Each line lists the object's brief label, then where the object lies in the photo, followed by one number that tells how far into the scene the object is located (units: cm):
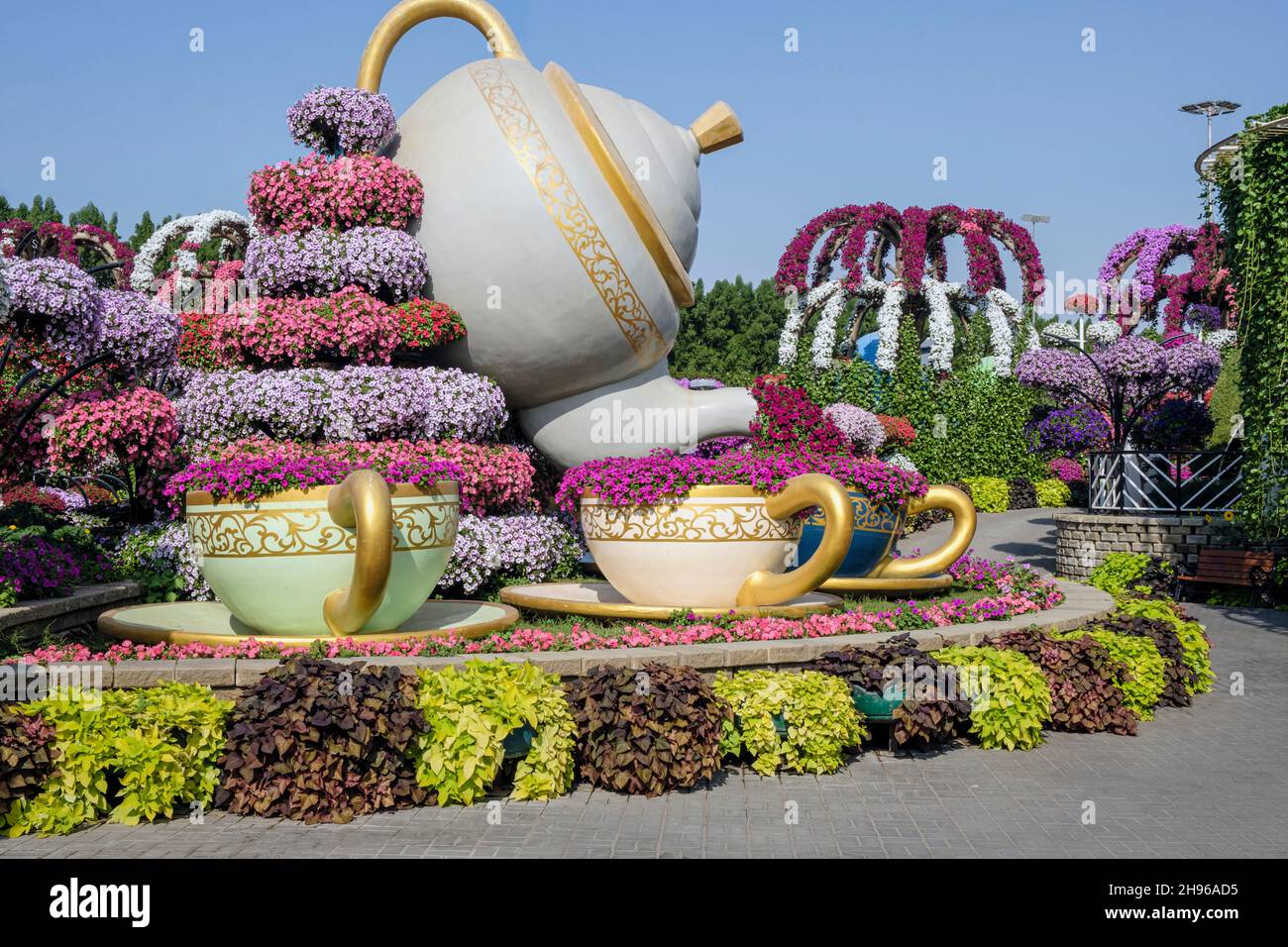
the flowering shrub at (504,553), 903
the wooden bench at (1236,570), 1394
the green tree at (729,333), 4038
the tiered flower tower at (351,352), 862
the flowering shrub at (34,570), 665
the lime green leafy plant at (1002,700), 633
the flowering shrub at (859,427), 2152
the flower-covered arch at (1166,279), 3072
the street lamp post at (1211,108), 3198
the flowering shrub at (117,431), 816
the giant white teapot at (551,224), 948
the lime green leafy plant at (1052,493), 2759
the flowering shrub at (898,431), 2514
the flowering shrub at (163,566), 838
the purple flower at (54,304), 759
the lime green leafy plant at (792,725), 568
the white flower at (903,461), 2393
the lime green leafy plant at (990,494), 2631
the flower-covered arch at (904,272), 2786
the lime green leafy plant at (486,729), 504
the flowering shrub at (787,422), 1059
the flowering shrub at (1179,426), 1945
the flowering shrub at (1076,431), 2700
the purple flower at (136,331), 844
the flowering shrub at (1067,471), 2853
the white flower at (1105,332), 2816
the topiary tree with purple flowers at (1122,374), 1898
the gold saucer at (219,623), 609
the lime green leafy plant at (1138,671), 727
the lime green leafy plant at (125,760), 470
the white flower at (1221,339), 2742
